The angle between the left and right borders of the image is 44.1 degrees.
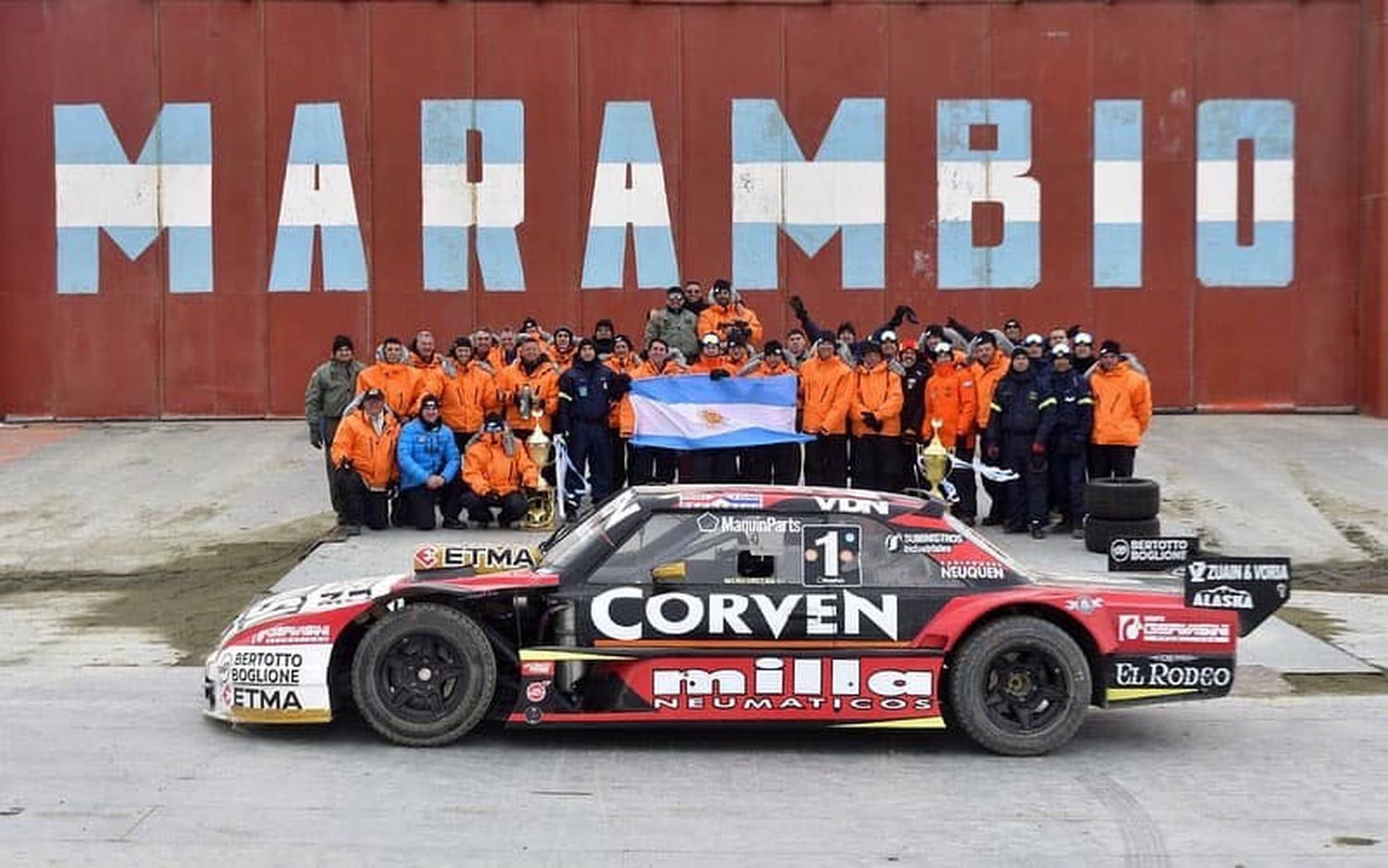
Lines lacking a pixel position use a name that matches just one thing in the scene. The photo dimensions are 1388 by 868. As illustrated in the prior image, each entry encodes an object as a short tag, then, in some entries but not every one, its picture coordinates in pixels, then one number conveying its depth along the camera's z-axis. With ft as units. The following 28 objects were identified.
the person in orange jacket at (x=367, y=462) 51.75
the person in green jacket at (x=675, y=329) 59.16
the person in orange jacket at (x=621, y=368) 56.08
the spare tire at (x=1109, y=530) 48.78
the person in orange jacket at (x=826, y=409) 54.03
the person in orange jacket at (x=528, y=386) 54.44
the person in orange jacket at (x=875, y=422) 53.62
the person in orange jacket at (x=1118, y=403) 52.47
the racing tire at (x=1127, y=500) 48.88
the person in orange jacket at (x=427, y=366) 54.39
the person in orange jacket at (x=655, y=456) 55.52
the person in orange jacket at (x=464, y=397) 54.60
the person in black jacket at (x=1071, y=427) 52.11
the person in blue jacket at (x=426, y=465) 51.85
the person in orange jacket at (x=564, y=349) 57.11
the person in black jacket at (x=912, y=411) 55.06
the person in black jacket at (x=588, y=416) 53.98
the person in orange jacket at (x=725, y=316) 58.59
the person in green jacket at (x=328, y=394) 55.42
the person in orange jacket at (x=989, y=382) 54.39
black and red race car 28.43
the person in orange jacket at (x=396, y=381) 54.03
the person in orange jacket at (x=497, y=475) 52.42
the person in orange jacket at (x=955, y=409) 54.34
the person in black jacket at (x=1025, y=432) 52.29
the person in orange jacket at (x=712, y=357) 55.26
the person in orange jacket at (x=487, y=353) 56.70
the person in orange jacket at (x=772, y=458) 55.11
